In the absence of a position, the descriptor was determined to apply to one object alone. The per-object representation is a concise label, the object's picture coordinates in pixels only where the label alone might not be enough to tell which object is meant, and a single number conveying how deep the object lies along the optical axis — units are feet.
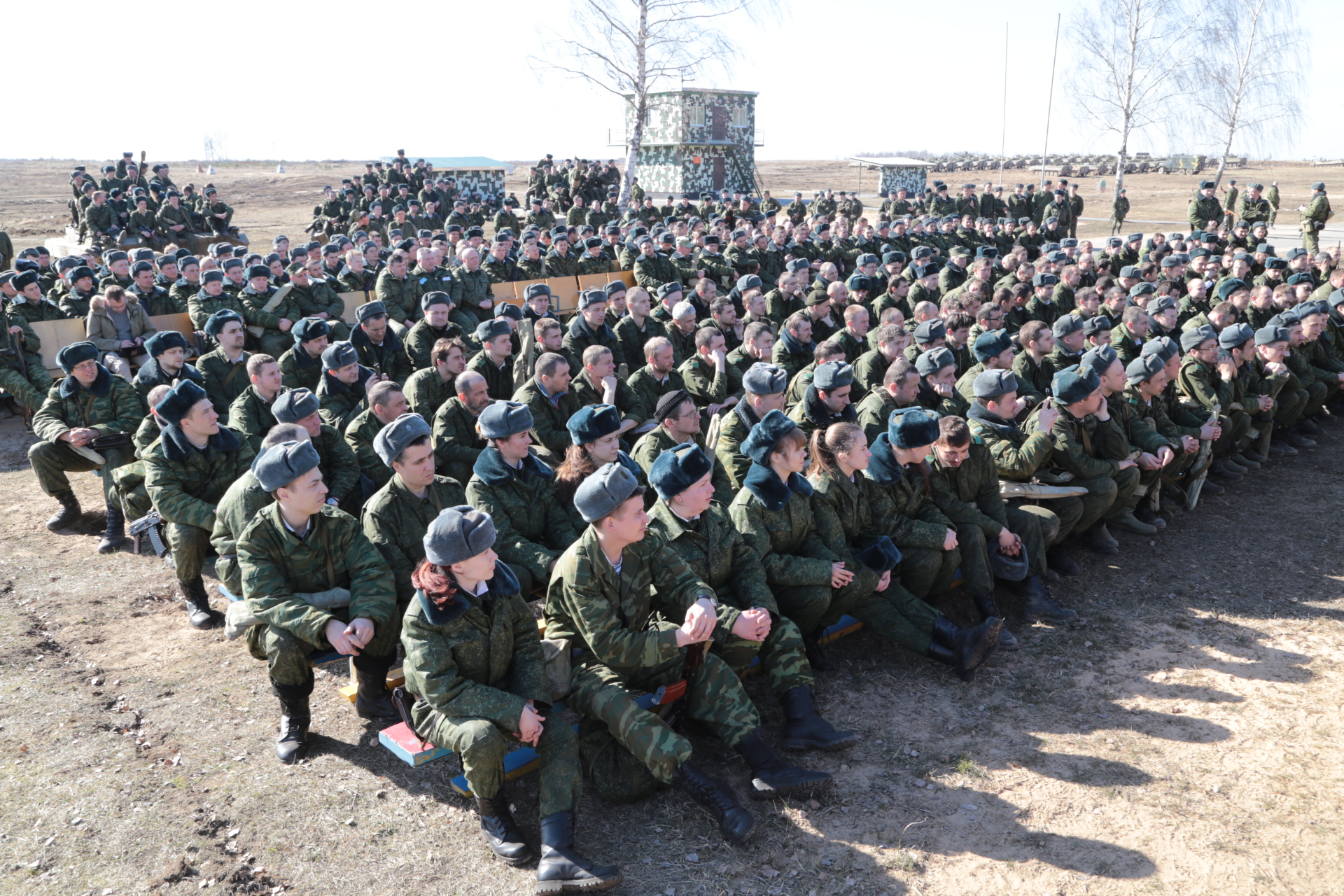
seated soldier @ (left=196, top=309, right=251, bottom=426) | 26.66
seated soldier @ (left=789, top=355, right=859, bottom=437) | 20.80
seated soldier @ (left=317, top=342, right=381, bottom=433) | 24.13
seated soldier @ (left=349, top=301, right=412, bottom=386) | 29.45
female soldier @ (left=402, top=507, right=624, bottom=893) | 11.89
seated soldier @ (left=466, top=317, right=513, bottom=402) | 27.20
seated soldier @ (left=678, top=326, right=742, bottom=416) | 27.84
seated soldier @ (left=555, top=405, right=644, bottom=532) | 17.20
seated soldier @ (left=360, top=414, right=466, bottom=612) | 16.38
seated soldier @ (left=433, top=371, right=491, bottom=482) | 21.93
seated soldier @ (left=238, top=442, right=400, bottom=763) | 14.17
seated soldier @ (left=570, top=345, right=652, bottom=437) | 24.93
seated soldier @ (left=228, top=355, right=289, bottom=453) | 22.63
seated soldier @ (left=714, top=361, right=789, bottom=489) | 19.63
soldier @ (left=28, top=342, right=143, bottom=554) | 24.06
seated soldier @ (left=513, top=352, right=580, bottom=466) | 23.44
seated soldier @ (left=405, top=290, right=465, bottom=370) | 31.12
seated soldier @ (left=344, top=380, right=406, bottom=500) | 21.97
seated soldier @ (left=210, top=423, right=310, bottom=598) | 16.28
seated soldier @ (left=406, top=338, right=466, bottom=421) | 25.32
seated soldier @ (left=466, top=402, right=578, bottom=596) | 17.17
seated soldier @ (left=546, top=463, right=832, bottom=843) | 12.78
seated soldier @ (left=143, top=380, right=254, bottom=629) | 18.81
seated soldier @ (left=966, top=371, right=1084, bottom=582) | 20.59
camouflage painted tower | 126.62
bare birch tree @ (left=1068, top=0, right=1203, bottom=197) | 115.55
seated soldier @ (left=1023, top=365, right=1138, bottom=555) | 21.18
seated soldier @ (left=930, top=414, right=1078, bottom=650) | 18.92
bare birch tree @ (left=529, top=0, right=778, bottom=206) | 87.97
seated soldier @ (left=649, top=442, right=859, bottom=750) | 14.43
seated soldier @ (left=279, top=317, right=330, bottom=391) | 26.81
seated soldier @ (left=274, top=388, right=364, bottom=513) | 19.81
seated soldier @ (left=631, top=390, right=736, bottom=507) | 19.43
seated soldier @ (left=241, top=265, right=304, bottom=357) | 35.73
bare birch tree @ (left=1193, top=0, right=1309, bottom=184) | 123.24
